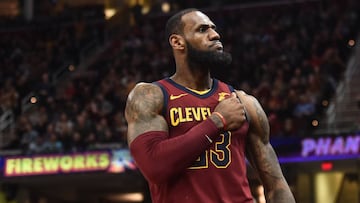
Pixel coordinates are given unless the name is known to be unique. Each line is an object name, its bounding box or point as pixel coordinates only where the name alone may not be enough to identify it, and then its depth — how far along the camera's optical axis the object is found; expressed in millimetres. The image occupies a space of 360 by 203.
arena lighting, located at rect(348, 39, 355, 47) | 18945
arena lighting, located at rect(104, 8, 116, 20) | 25528
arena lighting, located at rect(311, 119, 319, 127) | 15434
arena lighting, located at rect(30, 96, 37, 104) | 20122
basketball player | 3889
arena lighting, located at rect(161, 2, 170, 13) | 25692
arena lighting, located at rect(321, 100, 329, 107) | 16172
